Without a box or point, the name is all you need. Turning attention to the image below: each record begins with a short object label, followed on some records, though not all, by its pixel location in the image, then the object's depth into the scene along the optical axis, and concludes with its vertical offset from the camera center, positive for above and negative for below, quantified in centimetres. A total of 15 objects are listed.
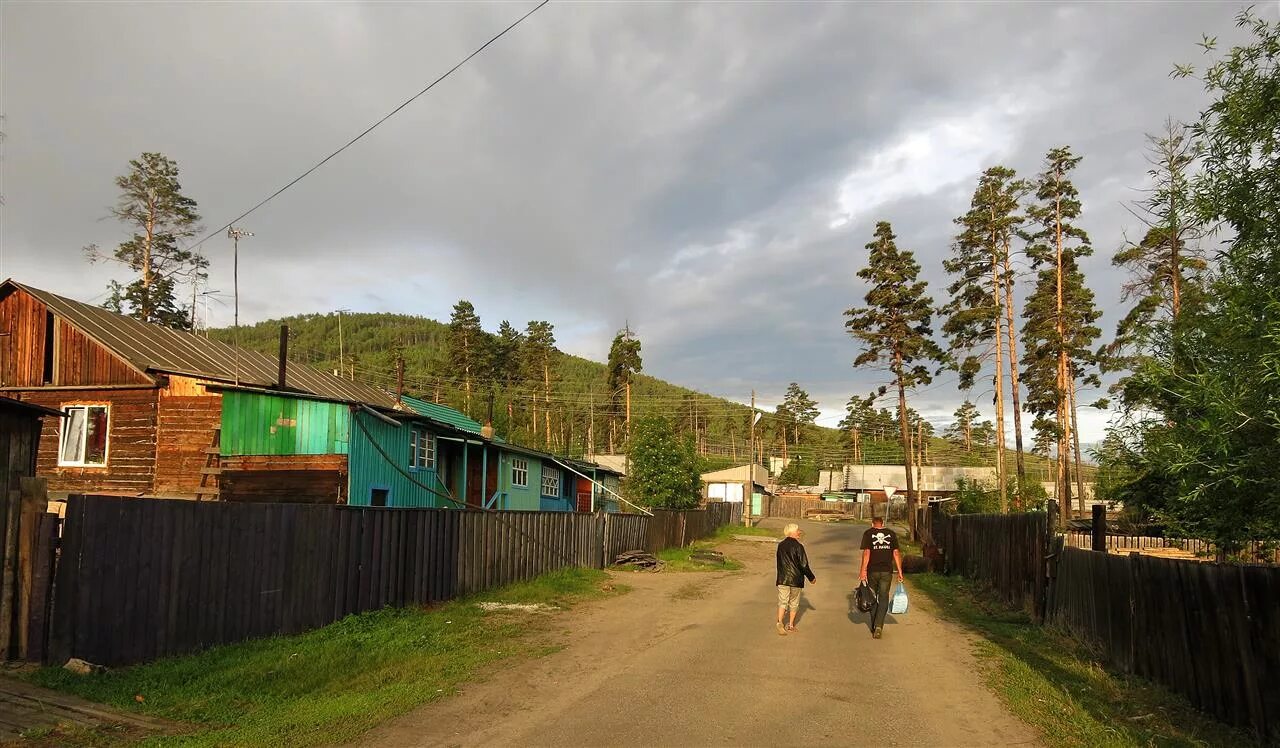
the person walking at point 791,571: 1180 -140
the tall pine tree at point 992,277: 3666 +902
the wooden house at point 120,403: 2123 +188
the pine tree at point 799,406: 12802 +1071
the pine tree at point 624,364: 6844 +928
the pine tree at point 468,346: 7088 +1109
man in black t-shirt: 1188 -132
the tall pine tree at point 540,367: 7514 +1012
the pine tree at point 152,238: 4162 +1211
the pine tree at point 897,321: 4225 +805
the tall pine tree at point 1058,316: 3684 +752
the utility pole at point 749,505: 5060 -203
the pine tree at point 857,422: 10922 +724
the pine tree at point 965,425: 10938 +664
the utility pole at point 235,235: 2067 +607
